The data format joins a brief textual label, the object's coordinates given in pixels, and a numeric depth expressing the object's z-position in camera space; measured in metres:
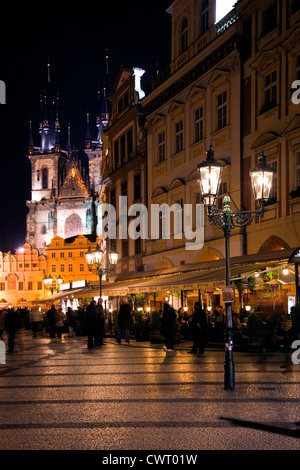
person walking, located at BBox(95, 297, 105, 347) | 22.62
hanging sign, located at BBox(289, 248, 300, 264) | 15.62
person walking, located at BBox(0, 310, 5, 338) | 23.02
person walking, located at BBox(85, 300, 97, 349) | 21.38
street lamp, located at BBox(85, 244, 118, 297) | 28.83
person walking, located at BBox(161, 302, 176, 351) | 18.88
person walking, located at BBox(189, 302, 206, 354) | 17.47
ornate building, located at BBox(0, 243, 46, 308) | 94.69
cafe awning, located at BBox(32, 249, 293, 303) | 17.73
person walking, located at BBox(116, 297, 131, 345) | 22.19
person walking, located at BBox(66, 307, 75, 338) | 31.14
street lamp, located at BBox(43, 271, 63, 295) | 54.49
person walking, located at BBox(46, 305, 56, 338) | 31.13
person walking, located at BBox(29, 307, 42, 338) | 30.75
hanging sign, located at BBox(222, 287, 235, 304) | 11.13
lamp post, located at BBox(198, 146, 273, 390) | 10.64
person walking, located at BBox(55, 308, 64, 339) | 30.78
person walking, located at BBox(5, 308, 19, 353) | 20.69
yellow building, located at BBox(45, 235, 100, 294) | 90.12
